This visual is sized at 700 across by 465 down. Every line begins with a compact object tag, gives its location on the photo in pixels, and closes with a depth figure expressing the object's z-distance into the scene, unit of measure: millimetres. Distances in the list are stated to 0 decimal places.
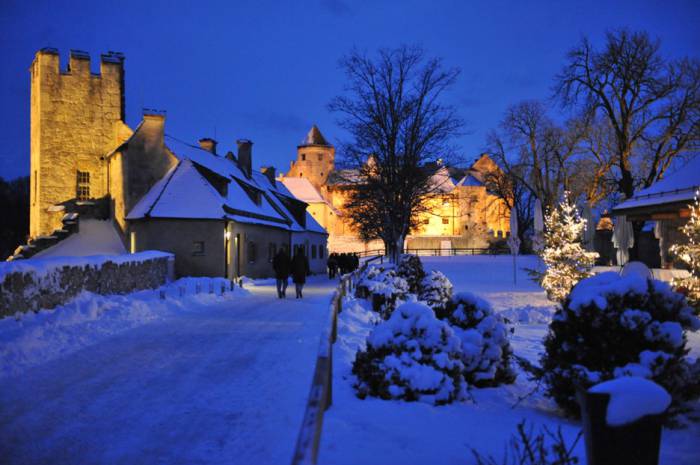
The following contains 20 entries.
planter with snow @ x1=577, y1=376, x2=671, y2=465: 3482
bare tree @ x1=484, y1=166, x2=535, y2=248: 47450
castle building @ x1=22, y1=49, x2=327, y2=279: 29266
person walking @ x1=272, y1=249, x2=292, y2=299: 22172
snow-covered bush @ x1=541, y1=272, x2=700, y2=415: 5824
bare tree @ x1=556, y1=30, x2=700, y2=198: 30891
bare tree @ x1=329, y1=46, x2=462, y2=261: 26328
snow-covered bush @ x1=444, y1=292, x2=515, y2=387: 7664
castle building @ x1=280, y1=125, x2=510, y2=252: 81062
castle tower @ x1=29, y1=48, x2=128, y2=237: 33906
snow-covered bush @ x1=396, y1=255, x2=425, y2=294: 18531
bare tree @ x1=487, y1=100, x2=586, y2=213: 39688
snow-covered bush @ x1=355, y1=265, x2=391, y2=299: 19494
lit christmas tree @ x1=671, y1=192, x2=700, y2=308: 14859
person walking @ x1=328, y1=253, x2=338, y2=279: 42969
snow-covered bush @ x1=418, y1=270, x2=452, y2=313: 16797
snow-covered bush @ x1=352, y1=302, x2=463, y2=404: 6898
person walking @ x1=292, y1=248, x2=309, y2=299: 22578
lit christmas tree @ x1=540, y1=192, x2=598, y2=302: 19344
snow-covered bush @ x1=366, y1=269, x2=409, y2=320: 15942
